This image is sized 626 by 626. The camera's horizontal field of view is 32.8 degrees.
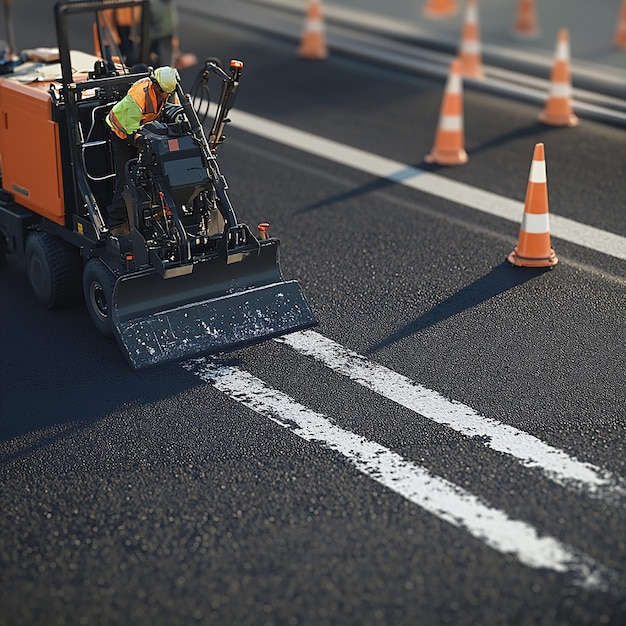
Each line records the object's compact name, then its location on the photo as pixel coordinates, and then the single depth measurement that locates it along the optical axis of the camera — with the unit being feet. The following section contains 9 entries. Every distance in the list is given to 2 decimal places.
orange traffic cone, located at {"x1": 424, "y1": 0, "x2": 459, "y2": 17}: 53.93
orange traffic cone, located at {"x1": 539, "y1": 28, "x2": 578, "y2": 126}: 37.63
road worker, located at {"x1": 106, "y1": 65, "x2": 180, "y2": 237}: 22.11
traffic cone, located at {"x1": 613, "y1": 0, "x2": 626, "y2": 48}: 47.62
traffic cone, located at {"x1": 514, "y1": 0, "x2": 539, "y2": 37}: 50.47
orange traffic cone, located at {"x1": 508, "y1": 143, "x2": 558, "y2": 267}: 26.53
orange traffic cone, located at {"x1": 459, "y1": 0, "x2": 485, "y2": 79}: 43.50
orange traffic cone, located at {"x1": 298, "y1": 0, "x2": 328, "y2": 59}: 46.55
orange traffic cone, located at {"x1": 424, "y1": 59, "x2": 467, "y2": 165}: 34.45
